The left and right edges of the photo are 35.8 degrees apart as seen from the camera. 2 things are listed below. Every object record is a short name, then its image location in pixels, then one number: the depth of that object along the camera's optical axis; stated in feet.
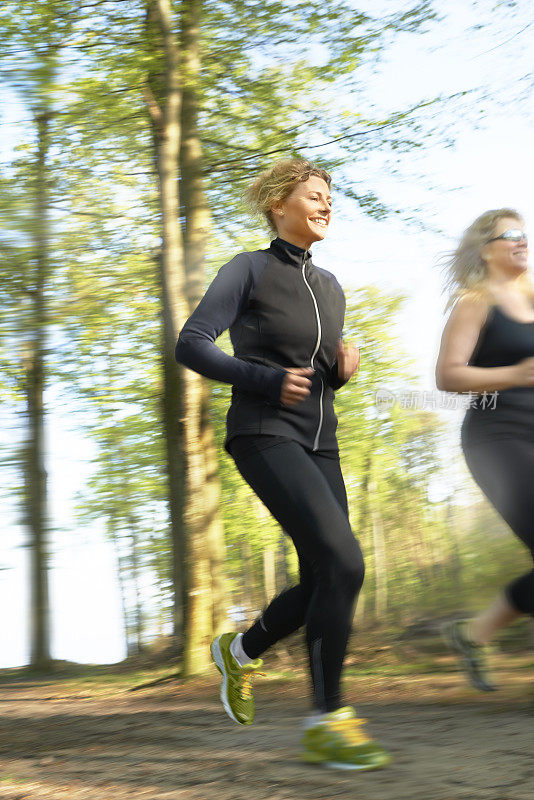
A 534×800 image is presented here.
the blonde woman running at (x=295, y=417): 9.34
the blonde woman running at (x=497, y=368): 10.73
